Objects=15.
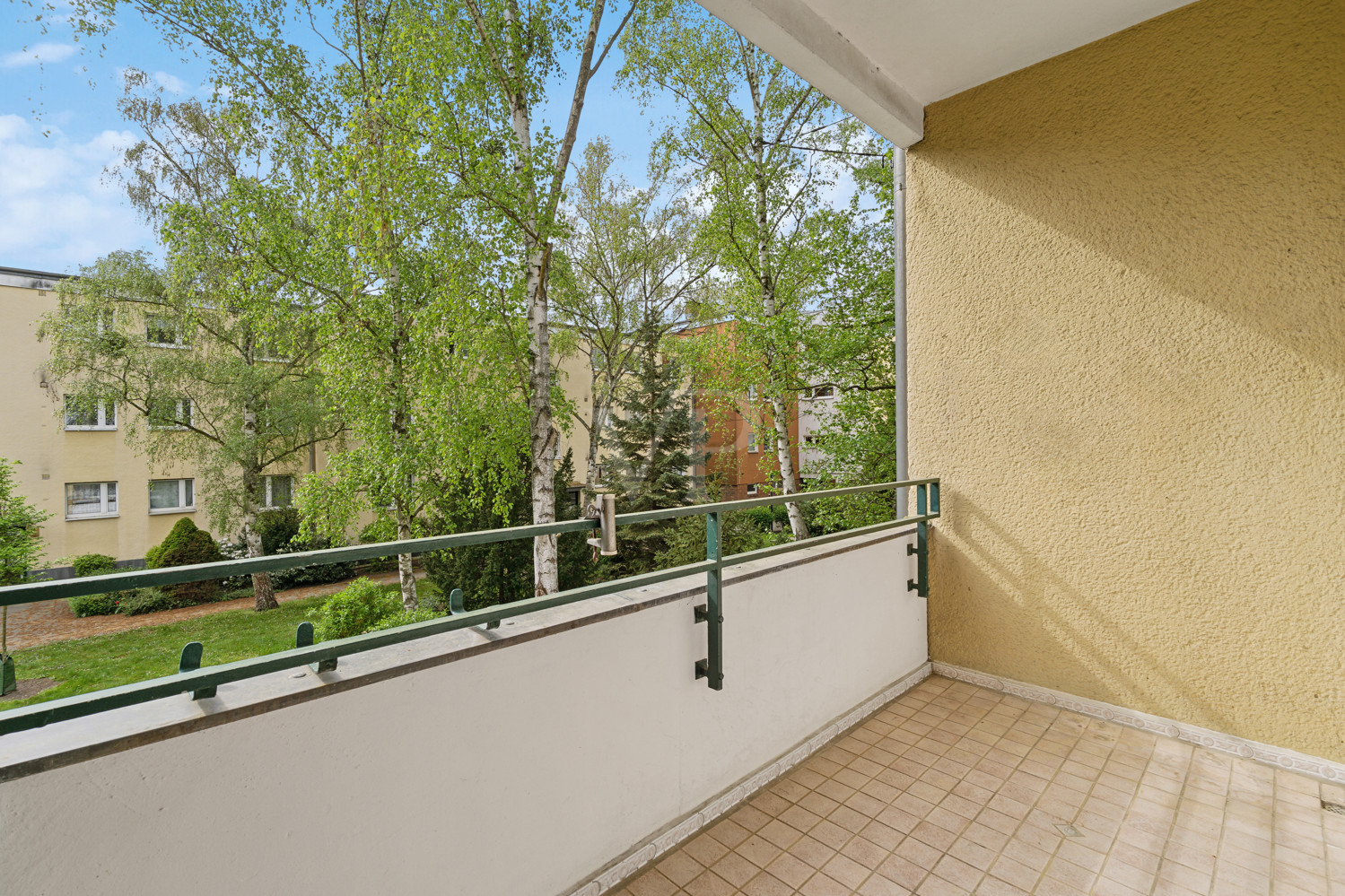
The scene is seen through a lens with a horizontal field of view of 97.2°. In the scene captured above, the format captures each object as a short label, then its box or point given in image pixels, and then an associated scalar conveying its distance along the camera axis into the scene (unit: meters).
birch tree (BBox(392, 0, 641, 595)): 6.02
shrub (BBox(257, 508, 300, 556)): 12.21
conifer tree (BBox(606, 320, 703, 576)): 11.57
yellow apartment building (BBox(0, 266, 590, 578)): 10.98
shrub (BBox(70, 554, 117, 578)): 10.90
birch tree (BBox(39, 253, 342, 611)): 9.59
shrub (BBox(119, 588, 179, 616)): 10.94
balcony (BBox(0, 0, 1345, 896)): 1.17
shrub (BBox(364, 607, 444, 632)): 6.46
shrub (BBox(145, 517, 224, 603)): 11.04
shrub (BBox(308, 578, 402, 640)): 6.70
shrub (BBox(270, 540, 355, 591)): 12.63
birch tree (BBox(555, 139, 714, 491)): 13.19
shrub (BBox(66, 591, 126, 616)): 11.06
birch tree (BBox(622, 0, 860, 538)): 7.88
